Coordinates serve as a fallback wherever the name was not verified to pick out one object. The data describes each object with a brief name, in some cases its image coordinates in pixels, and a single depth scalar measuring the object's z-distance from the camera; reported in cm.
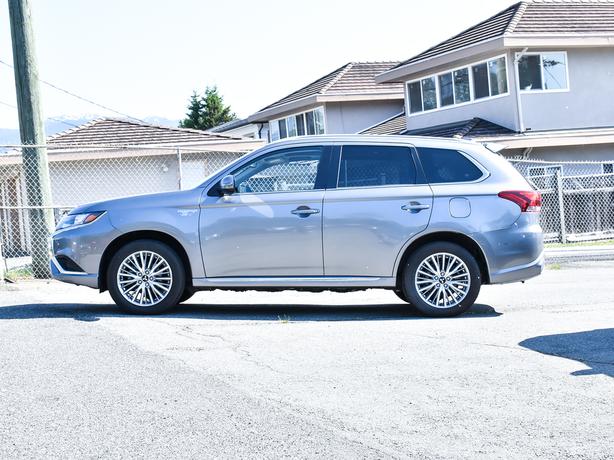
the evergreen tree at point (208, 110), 7062
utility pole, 1361
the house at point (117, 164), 2511
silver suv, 932
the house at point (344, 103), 3512
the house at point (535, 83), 2595
